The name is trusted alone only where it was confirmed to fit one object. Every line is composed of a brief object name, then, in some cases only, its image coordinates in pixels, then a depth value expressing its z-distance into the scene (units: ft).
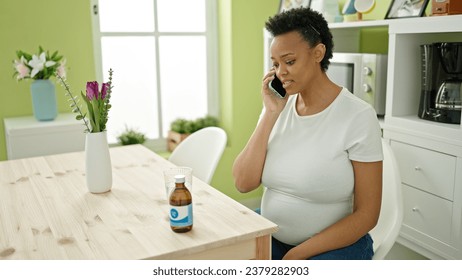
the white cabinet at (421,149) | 6.35
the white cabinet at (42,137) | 8.11
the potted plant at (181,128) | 10.65
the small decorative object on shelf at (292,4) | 9.55
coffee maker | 6.57
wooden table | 3.70
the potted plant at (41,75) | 8.25
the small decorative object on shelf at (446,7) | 6.41
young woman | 4.57
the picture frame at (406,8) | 6.96
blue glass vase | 8.39
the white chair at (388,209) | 4.80
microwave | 7.63
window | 10.26
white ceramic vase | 4.95
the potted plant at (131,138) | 10.07
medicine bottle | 3.83
